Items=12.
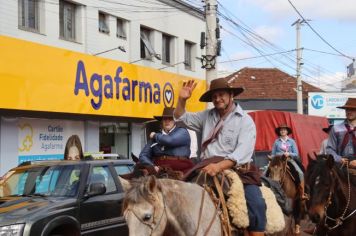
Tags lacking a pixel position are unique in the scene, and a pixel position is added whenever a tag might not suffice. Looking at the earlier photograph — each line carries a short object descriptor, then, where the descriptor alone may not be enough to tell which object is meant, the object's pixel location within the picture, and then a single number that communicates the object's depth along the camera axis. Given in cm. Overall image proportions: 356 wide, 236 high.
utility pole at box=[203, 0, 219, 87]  1609
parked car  734
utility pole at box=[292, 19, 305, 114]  3244
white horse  382
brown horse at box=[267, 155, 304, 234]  1060
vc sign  3472
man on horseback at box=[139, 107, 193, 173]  815
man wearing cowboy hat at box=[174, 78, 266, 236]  512
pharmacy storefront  1334
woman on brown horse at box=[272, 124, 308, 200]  1197
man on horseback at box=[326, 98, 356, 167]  723
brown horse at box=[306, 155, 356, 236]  653
